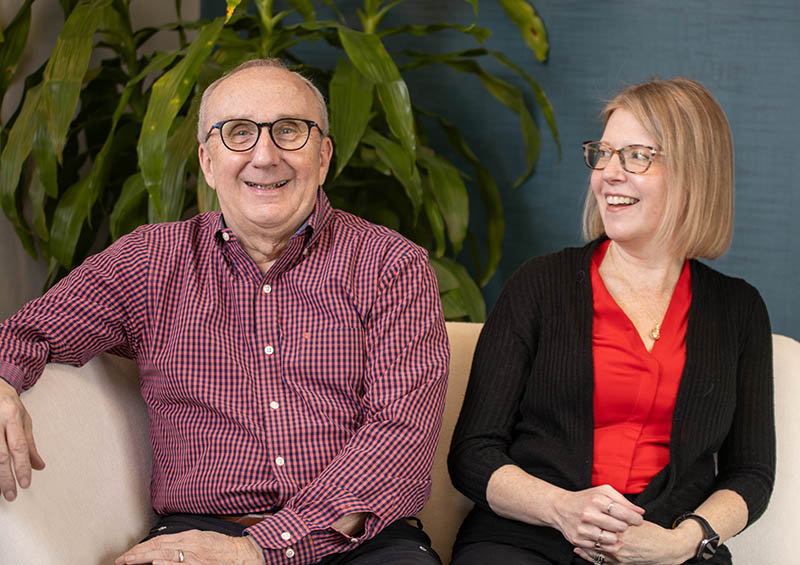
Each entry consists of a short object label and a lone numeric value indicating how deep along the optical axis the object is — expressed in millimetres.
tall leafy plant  2170
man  1474
